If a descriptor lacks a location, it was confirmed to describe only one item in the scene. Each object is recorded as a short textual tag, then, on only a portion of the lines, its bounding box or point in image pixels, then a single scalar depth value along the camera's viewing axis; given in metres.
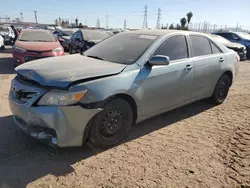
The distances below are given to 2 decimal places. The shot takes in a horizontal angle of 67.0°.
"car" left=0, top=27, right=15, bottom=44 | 13.40
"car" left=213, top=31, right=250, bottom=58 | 12.08
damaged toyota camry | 2.24
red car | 6.35
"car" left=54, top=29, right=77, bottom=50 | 11.72
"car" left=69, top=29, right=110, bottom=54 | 7.66
